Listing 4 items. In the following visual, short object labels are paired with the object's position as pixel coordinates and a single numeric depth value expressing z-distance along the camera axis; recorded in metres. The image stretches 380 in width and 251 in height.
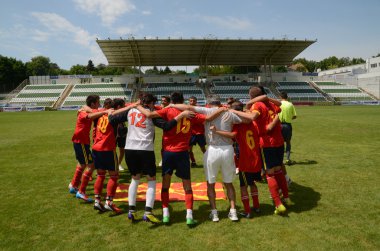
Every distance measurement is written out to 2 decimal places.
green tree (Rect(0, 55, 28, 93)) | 69.62
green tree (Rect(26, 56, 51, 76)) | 122.00
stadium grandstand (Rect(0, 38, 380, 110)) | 49.53
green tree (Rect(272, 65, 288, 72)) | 109.81
